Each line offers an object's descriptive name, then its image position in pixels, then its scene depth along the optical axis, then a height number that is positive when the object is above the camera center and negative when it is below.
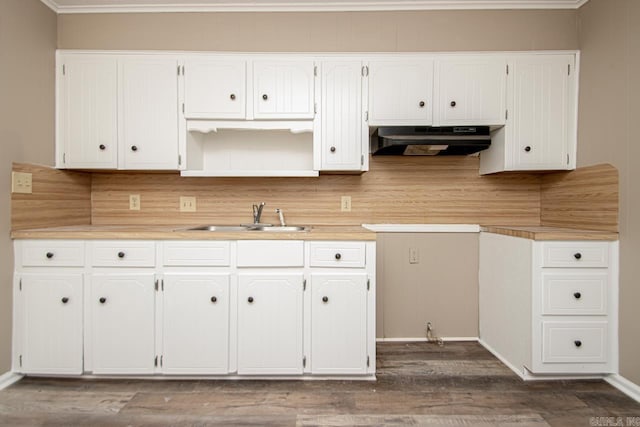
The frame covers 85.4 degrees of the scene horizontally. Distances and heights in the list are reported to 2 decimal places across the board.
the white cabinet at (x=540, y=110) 2.29 +0.68
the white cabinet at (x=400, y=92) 2.29 +0.79
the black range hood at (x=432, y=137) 2.20 +0.48
